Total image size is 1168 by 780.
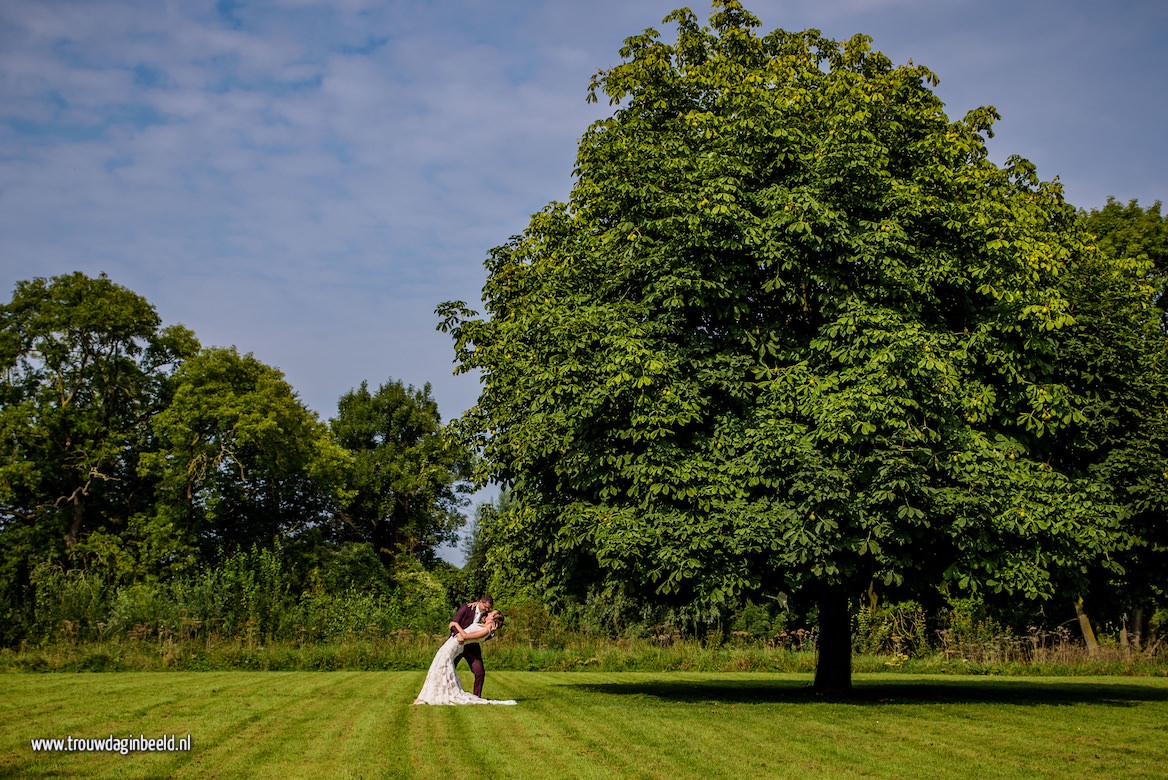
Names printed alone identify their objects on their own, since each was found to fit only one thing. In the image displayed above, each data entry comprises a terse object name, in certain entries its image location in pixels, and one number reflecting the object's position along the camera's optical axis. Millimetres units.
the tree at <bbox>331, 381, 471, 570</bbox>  54469
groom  14344
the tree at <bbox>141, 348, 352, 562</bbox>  40531
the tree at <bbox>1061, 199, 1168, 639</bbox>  15672
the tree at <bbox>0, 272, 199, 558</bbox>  38156
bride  13695
